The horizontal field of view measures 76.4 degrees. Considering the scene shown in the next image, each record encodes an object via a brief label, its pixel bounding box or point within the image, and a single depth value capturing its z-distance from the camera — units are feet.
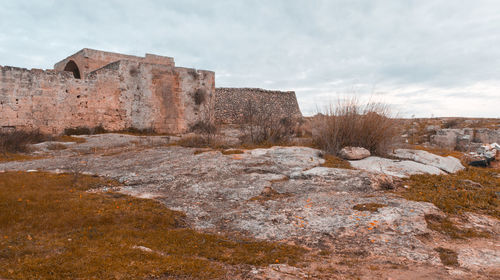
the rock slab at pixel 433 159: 22.36
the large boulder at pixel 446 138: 47.96
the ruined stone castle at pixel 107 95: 38.63
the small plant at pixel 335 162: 19.84
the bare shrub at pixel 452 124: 72.57
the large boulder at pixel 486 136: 50.00
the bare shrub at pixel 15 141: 29.21
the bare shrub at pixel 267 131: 30.89
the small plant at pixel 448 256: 8.84
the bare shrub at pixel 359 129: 23.53
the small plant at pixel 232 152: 23.85
